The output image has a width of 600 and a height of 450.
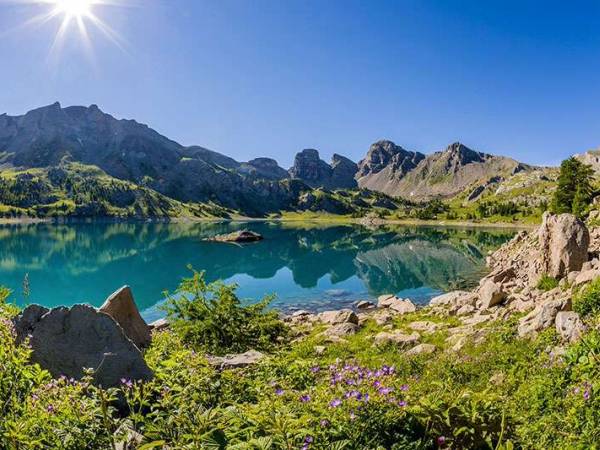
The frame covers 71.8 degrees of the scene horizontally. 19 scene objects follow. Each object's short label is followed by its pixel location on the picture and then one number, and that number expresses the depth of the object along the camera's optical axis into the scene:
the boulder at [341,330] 22.08
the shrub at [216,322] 19.69
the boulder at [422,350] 16.66
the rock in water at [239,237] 118.94
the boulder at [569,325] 12.46
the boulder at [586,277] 17.52
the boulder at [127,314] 18.41
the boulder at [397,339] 18.62
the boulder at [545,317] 14.95
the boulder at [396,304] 29.31
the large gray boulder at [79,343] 11.16
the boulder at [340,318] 24.94
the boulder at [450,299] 27.42
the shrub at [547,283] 22.64
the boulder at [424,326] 21.14
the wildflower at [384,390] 6.47
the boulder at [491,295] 23.36
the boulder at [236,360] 15.27
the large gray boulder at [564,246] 24.02
